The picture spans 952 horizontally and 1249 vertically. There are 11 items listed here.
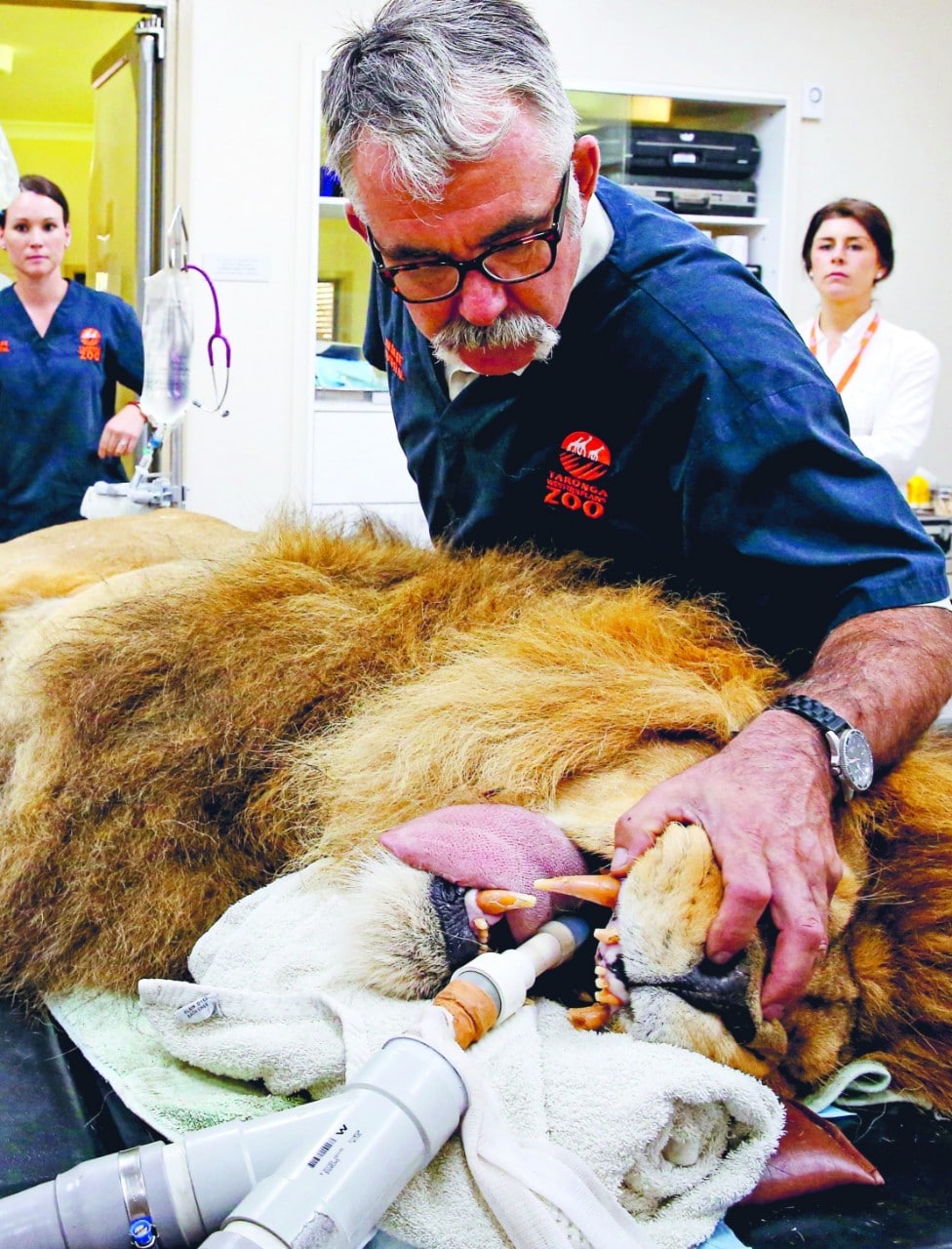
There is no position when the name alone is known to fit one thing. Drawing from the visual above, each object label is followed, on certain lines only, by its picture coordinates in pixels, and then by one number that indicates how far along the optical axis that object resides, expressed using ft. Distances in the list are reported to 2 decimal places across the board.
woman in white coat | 14.28
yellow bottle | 15.11
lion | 3.01
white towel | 2.48
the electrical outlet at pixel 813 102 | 18.44
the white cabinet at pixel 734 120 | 17.93
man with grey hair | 3.85
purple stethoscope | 7.43
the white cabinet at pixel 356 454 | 17.47
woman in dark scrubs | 11.50
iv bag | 7.72
